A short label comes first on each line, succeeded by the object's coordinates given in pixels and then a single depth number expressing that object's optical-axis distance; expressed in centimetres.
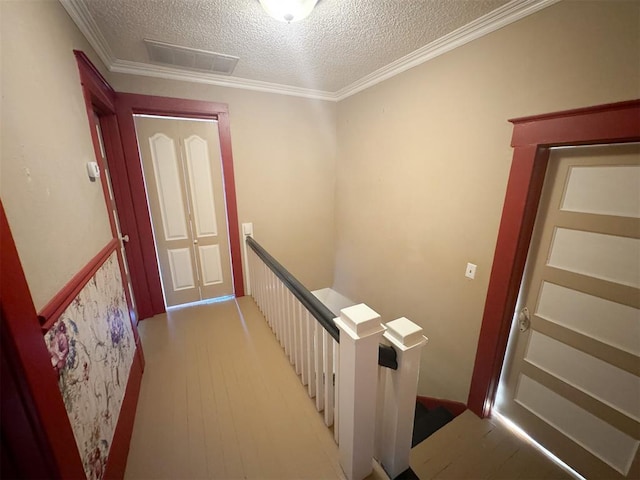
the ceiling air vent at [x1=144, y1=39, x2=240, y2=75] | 177
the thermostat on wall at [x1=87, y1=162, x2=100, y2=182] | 130
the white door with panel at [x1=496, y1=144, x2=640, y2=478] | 121
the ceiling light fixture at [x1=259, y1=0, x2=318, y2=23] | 125
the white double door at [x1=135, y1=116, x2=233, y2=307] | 234
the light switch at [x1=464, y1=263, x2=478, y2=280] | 174
